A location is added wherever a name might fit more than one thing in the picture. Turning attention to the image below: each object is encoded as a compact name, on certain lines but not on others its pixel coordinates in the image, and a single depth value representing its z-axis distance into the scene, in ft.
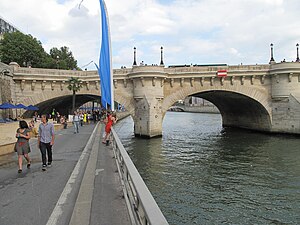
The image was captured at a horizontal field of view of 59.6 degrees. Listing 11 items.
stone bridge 91.09
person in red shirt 41.99
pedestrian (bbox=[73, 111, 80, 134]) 66.42
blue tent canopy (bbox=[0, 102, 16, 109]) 80.68
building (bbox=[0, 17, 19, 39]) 325.87
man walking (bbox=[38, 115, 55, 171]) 26.55
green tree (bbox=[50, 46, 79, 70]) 245.86
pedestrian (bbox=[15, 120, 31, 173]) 25.85
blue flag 39.86
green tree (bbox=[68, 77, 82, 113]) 97.90
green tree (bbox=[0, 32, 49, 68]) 172.35
